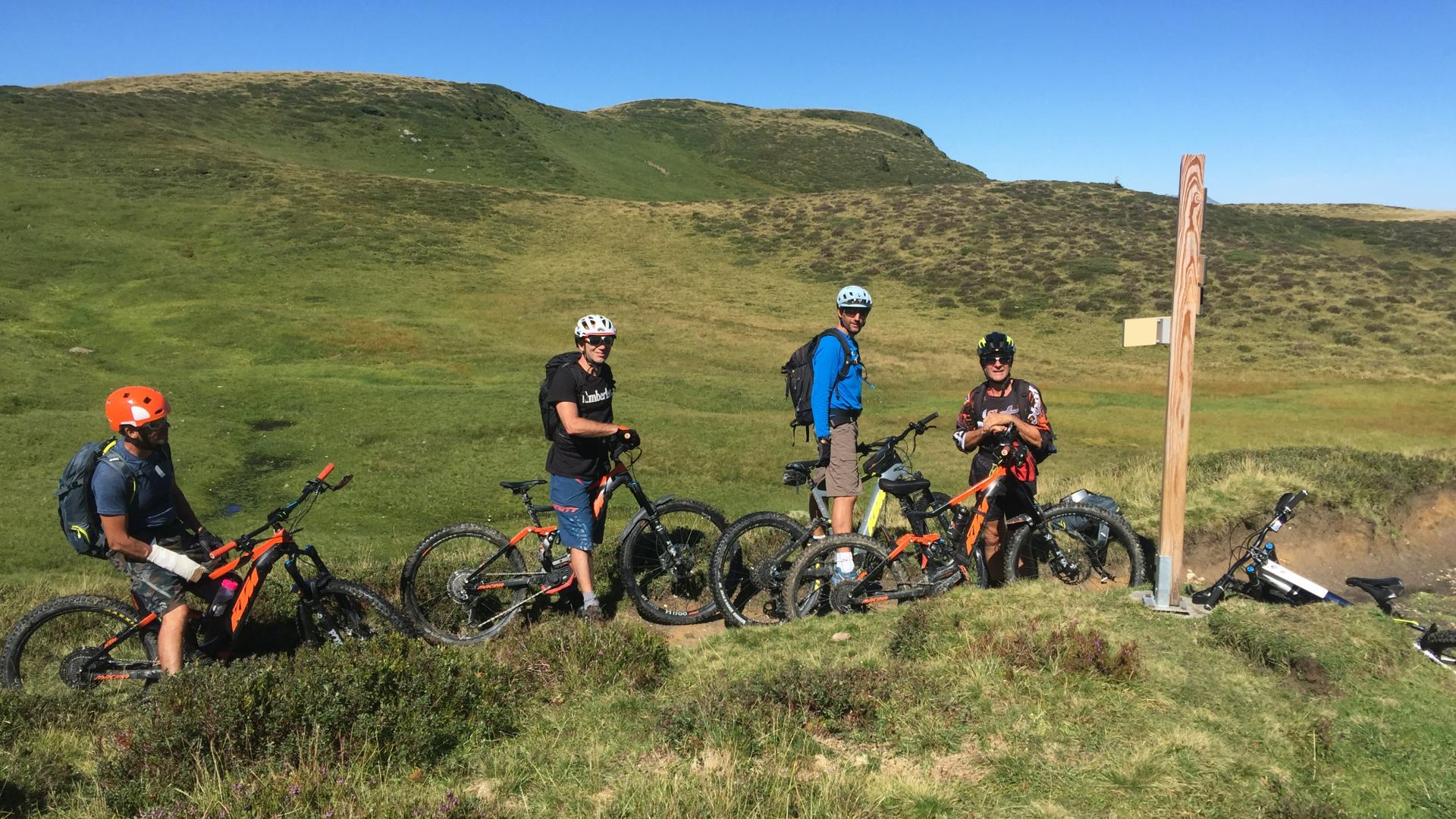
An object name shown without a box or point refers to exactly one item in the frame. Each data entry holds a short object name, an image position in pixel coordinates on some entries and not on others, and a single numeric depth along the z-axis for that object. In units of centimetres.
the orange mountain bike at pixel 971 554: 710
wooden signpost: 663
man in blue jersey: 717
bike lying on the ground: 729
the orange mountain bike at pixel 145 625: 586
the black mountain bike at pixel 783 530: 729
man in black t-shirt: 665
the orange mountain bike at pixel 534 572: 712
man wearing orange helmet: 543
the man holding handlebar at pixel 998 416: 734
